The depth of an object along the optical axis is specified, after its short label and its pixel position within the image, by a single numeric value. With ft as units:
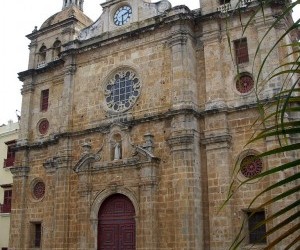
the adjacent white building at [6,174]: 71.51
